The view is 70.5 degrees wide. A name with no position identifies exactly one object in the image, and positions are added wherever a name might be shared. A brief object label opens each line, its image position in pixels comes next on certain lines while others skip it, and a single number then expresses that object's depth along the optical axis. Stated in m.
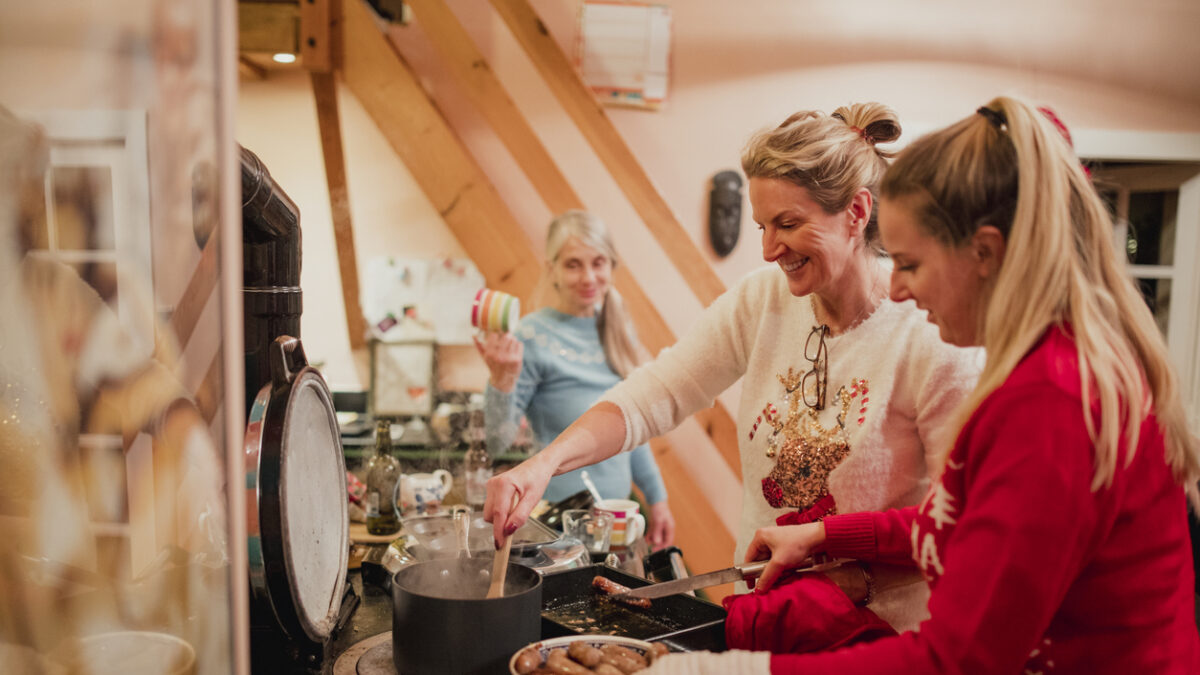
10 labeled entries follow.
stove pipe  1.24
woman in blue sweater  3.07
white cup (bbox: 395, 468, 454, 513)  2.09
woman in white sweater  1.41
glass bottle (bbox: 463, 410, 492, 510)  2.34
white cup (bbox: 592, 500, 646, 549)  1.99
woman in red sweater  0.78
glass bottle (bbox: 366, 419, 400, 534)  2.08
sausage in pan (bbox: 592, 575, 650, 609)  1.33
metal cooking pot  1.02
